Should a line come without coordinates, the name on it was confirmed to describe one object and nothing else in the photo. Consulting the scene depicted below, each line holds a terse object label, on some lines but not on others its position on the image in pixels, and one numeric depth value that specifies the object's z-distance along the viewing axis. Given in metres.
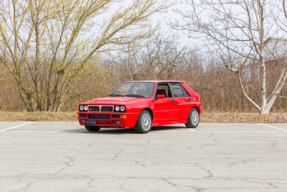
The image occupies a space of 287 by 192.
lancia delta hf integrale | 11.13
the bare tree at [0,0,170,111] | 18.22
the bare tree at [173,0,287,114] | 17.98
